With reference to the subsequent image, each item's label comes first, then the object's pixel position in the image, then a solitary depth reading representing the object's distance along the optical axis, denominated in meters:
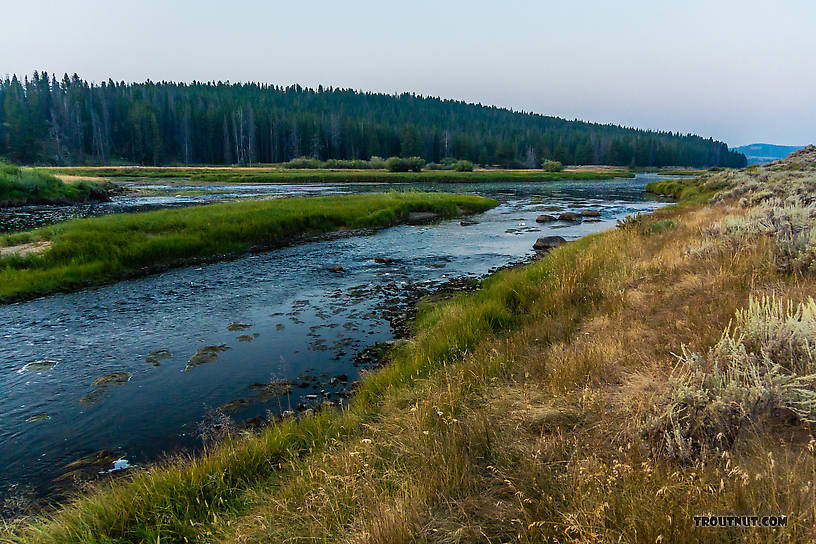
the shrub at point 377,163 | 100.44
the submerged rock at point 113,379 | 8.23
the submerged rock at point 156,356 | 9.16
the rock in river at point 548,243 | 20.86
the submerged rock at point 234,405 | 7.32
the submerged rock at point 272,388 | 7.83
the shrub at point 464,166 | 95.65
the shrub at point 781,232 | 6.76
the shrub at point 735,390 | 3.29
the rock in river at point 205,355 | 9.11
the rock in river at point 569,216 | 31.03
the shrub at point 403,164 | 93.69
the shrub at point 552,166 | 113.53
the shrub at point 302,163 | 101.00
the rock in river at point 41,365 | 8.76
